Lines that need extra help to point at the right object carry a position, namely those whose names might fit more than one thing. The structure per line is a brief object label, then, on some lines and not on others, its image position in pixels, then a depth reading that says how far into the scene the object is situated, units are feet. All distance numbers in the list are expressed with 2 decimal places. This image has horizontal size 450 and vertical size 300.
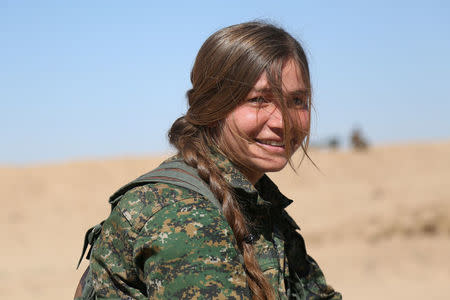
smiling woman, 4.44
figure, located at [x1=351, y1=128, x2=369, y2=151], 100.37
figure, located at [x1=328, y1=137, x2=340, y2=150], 104.89
